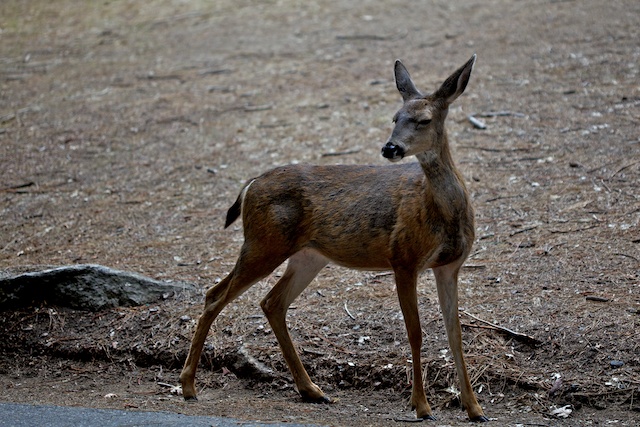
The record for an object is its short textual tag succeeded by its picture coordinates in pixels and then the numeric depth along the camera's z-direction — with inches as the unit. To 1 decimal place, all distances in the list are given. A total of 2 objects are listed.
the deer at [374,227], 432.8
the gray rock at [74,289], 578.9
